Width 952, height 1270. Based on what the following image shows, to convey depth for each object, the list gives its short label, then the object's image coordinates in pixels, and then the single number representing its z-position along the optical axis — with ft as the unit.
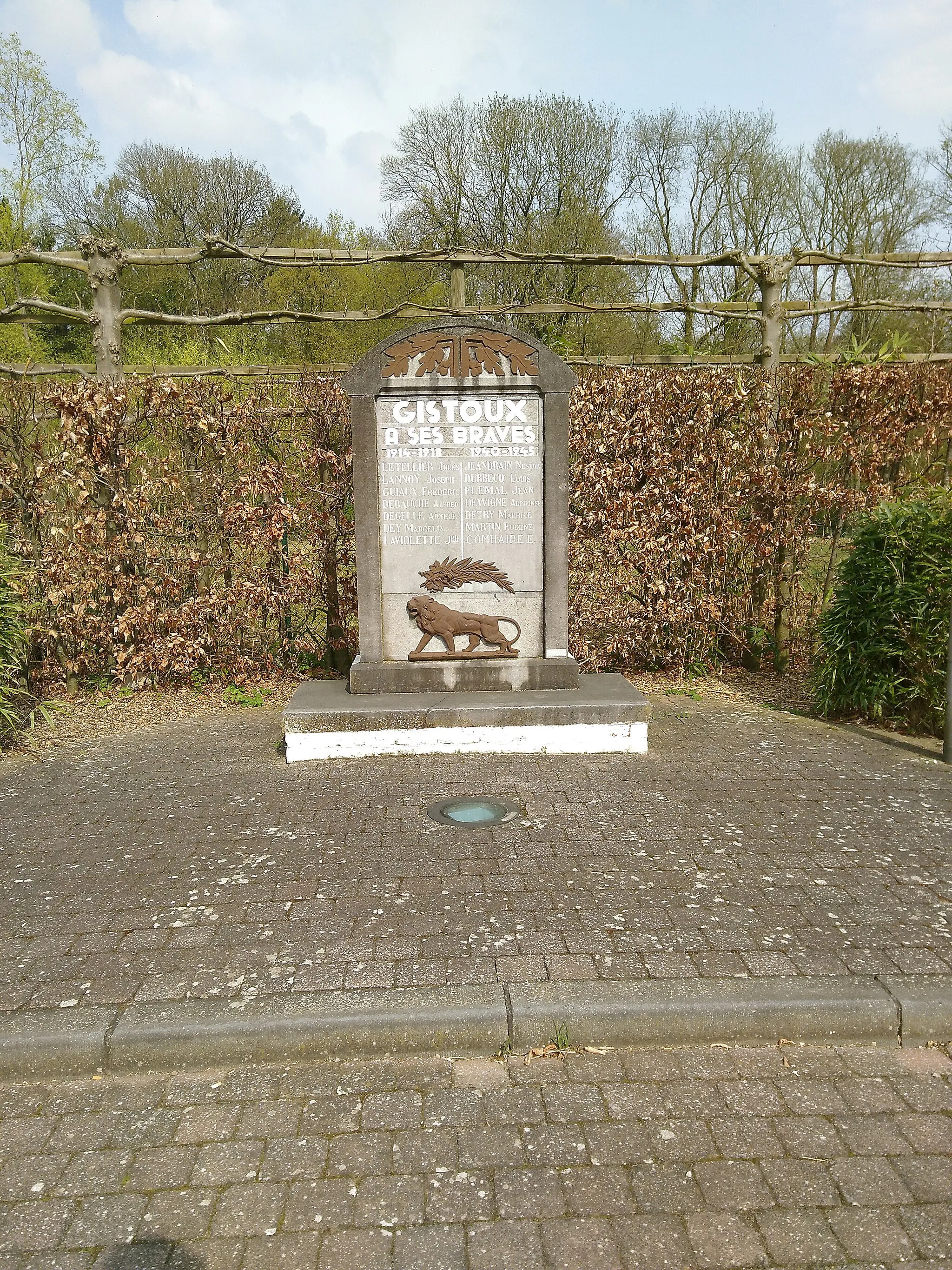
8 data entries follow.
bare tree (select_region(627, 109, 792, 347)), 80.18
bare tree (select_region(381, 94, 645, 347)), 83.05
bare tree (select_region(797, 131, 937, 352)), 77.25
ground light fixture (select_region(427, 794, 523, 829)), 15.28
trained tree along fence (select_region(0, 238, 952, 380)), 25.67
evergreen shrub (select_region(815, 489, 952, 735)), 19.80
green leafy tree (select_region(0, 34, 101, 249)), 74.28
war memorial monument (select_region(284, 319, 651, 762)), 19.04
